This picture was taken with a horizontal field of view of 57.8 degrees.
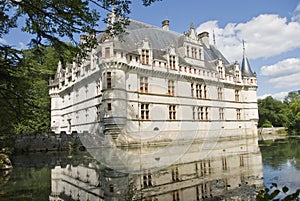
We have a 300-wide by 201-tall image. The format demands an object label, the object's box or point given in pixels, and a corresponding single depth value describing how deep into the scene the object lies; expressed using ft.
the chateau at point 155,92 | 65.10
